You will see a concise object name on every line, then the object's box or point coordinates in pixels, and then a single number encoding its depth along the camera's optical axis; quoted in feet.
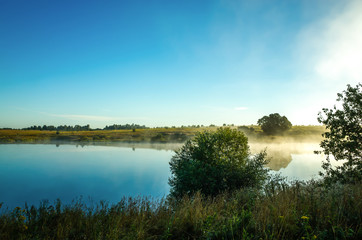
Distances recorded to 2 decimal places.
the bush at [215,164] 49.73
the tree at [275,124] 291.58
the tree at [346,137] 38.32
